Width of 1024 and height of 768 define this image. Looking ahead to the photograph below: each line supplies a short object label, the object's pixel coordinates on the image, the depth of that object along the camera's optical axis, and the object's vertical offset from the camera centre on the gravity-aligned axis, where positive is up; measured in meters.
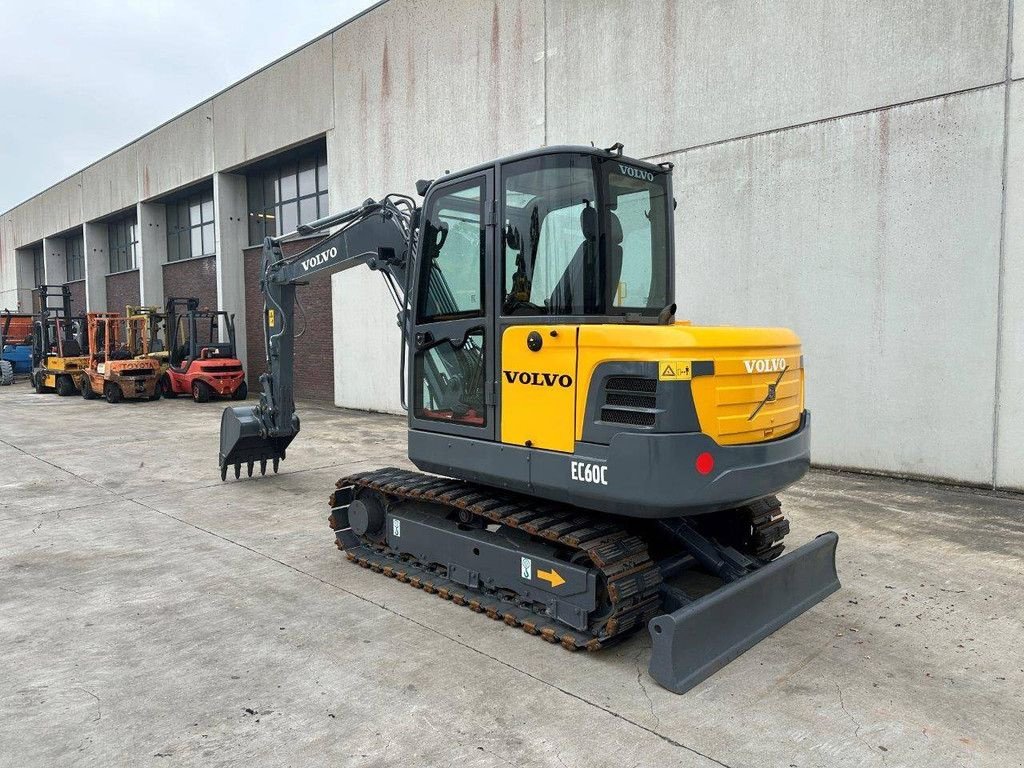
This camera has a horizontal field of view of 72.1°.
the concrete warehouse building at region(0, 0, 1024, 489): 7.72 +2.32
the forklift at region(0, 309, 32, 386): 26.53 -0.20
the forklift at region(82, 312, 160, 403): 17.73 -0.88
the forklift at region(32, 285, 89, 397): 20.31 -0.55
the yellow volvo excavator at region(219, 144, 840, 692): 3.67 -0.54
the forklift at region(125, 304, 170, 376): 19.12 +0.07
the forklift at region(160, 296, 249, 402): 17.50 -0.63
